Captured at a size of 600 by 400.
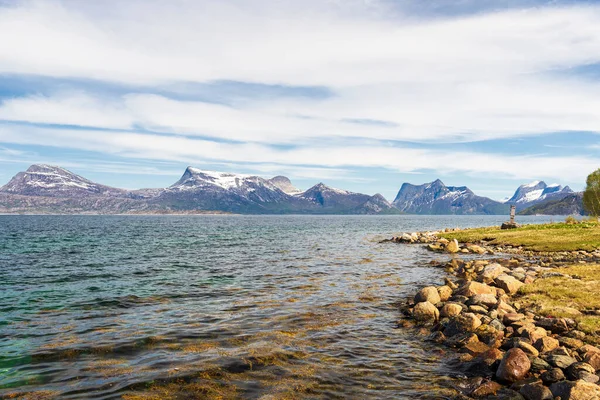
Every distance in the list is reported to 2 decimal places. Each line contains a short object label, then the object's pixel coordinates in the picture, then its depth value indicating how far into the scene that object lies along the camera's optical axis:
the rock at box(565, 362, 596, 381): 11.30
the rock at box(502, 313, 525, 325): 16.81
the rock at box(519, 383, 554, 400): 10.35
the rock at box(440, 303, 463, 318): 18.94
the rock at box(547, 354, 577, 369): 12.06
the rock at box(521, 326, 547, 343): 14.48
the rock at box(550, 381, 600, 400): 9.86
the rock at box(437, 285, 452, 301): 22.44
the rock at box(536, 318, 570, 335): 15.40
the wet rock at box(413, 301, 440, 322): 19.36
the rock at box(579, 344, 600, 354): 12.53
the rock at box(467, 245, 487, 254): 50.25
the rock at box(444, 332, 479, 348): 15.49
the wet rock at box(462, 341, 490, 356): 14.68
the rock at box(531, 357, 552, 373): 12.24
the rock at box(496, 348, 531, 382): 12.00
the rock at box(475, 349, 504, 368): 13.25
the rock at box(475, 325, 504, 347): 15.11
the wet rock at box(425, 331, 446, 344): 16.38
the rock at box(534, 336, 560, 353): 13.47
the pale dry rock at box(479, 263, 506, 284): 26.82
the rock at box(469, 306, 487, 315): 18.47
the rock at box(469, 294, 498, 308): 19.73
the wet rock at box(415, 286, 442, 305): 21.22
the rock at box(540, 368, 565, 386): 11.41
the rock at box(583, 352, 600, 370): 12.00
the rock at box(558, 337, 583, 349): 13.82
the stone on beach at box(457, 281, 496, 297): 21.95
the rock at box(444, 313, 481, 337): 16.59
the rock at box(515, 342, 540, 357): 13.17
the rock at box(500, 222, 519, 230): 73.74
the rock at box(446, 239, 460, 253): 53.28
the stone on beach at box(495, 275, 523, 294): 23.27
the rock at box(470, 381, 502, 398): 11.52
